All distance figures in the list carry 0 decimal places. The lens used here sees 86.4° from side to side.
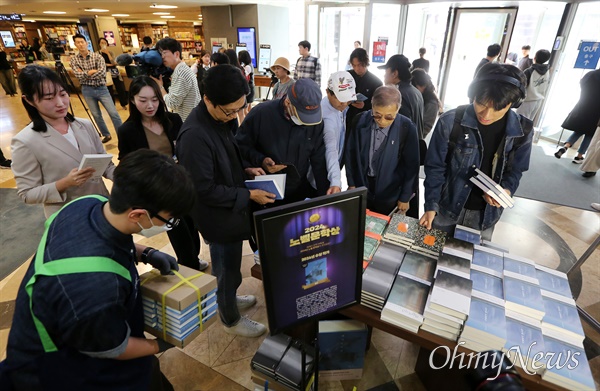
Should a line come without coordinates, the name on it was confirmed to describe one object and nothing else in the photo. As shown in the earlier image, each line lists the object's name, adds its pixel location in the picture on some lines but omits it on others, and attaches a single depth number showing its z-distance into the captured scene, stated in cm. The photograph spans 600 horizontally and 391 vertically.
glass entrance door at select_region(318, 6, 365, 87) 870
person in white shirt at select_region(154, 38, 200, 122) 346
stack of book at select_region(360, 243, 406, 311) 140
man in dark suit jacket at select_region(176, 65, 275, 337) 145
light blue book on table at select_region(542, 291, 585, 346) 124
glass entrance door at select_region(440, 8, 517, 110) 692
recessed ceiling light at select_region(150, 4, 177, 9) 919
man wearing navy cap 197
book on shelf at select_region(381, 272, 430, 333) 131
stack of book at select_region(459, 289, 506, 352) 119
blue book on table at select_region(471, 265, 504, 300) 138
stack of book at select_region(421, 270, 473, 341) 124
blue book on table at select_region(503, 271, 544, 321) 129
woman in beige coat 162
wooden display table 116
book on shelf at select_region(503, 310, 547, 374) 117
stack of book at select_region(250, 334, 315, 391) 157
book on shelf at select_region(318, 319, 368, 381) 166
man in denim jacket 165
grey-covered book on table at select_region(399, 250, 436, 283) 148
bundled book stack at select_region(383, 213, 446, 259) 163
